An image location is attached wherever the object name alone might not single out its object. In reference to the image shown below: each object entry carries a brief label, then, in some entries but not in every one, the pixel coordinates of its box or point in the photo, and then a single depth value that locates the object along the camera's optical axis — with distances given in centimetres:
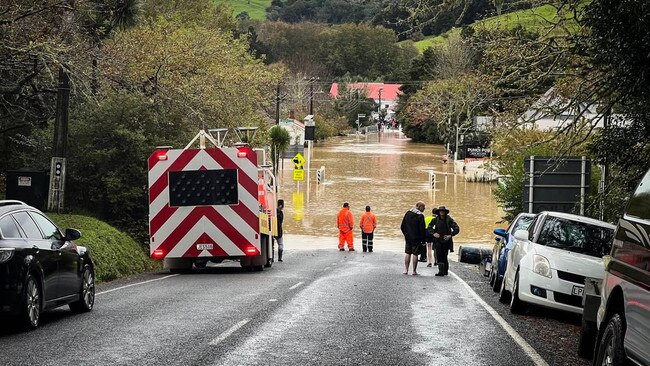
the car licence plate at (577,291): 1471
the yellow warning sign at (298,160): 6130
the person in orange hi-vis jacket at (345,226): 3650
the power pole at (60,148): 2438
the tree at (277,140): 6331
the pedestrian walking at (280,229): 3014
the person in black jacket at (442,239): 2358
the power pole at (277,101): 6675
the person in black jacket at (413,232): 2355
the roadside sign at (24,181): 2462
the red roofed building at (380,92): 15825
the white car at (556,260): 1477
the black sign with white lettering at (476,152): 8009
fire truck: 2264
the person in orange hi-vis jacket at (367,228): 3609
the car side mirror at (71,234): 1362
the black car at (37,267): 1133
